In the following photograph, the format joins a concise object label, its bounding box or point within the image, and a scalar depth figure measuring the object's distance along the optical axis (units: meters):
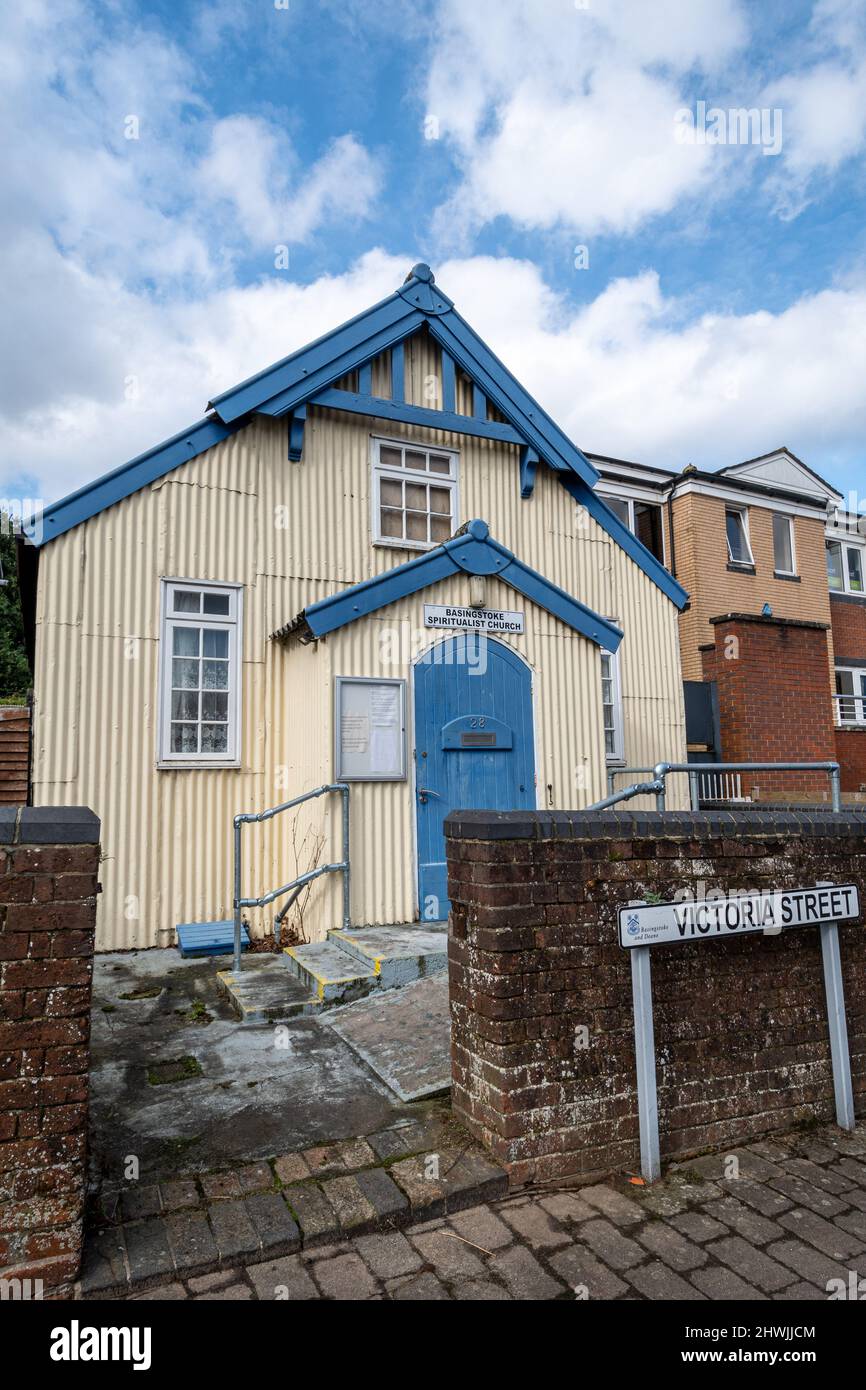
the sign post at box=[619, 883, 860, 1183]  3.67
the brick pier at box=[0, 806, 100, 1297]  2.78
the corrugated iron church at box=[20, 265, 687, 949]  7.64
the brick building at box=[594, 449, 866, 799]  12.60
